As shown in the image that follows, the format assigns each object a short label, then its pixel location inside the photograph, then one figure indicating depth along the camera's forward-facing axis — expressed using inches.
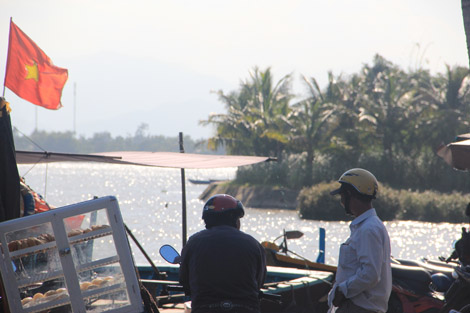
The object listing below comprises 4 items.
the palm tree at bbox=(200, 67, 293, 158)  4047.7
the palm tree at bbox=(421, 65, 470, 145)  3467.0
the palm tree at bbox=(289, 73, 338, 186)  3764.8
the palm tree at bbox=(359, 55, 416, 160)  3587.6
